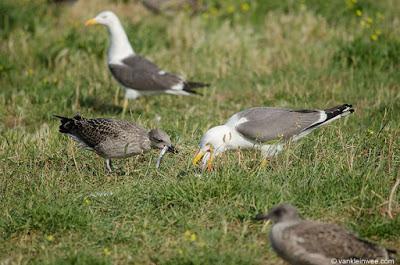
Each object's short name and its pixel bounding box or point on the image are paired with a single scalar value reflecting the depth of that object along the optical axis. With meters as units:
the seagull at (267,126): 15.11
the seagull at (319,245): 9.91
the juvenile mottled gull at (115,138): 14.46
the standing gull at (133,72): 20.75
